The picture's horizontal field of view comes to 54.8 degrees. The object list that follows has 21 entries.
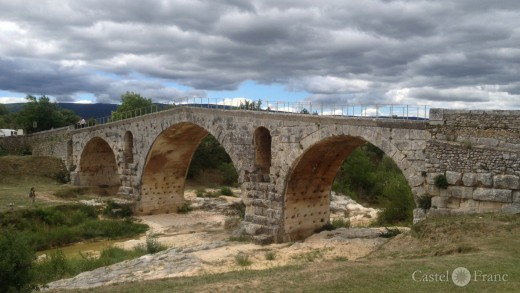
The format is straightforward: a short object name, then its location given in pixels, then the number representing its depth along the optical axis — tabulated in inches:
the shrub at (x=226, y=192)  1562.5
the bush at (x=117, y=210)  1237.1
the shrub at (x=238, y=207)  1366.4
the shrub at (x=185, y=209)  1368.1
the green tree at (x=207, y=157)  1854.1
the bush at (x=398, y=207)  1050.1
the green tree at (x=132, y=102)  2137.9
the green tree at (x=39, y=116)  2050.9
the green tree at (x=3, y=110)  3602.4
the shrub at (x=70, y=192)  1334.9
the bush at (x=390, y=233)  810.2
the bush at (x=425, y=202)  657.6
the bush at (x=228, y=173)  1854.1
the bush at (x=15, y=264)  455.6
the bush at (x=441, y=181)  639.8
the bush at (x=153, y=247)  860.0
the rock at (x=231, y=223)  1095.3
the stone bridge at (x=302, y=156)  610.9
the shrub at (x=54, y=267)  716.2
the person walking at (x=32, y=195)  1162.7
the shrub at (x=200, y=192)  1521.4
